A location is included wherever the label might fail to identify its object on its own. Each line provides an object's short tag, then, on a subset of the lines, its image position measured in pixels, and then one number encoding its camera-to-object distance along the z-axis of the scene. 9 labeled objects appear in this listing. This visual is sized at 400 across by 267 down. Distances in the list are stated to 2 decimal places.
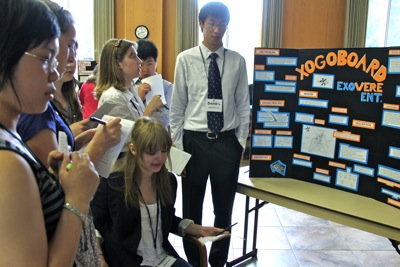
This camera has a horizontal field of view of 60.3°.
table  1.66
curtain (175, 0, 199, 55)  6.64
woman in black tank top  0.59
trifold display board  1.79
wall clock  6.67
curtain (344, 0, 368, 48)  6.55
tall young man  2.19
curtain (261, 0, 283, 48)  6.73
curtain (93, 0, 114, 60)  6.66
